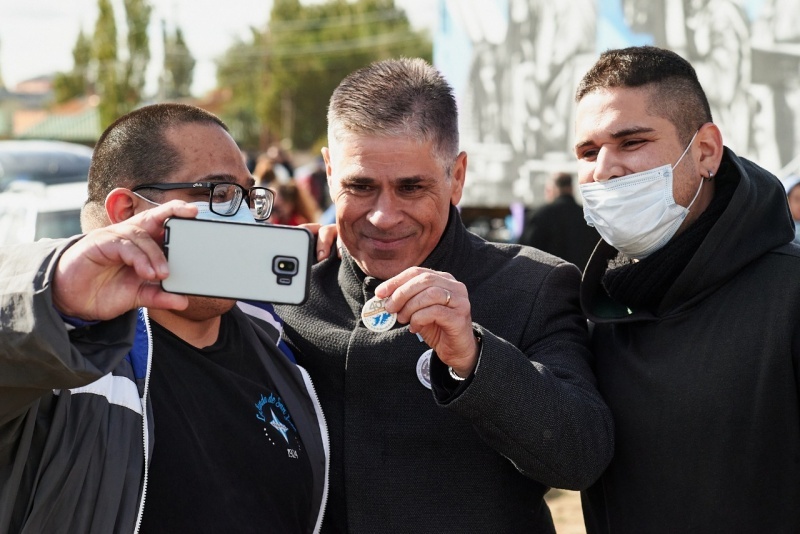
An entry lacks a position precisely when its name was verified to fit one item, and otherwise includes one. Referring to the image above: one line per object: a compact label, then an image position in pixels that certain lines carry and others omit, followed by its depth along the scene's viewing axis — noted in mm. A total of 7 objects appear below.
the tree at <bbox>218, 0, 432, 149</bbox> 68062
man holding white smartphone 1824
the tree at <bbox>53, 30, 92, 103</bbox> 72688
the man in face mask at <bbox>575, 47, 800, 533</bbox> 2488
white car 7621
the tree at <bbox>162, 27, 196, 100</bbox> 61219
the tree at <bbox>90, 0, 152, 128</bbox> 54031
